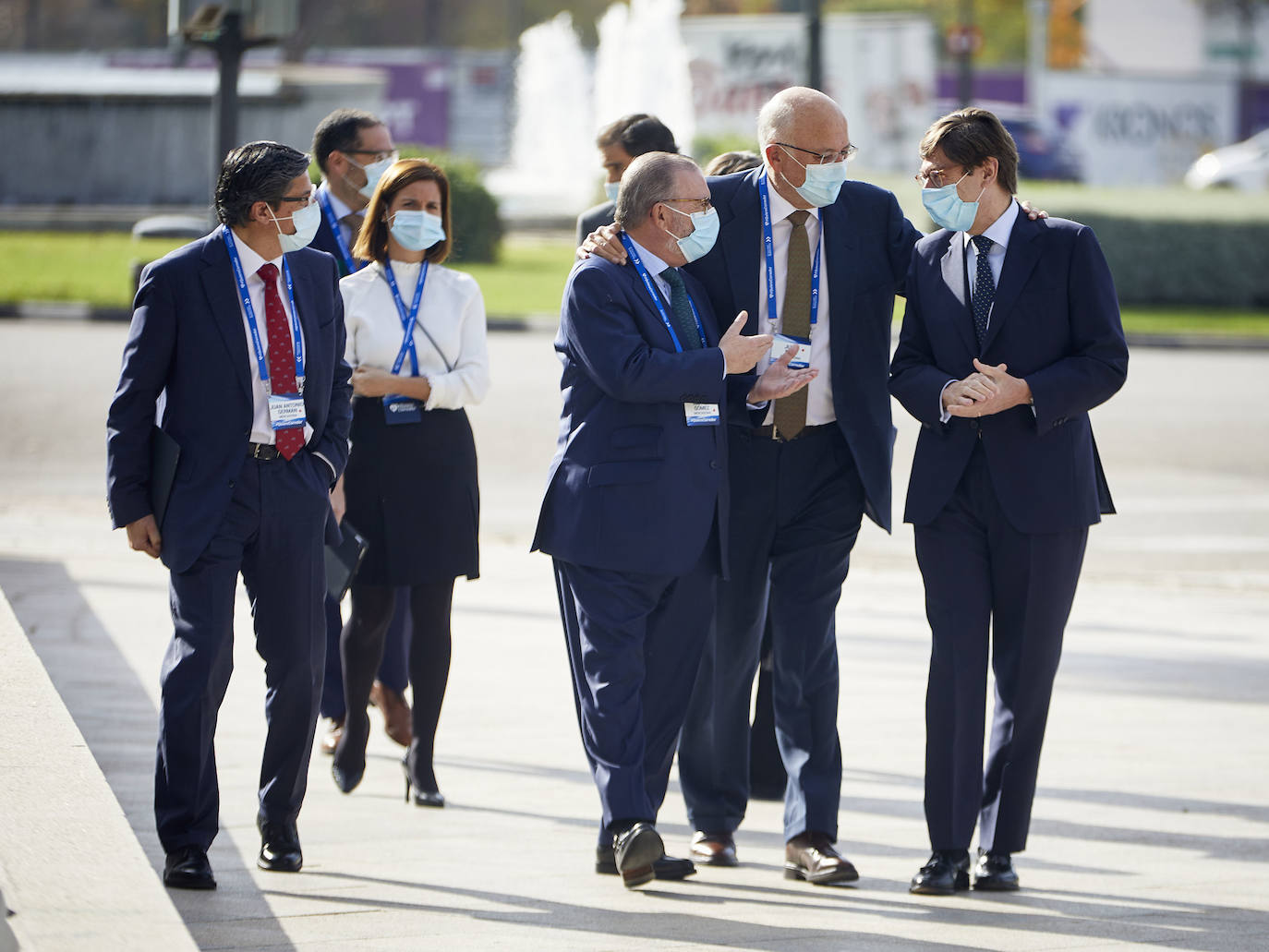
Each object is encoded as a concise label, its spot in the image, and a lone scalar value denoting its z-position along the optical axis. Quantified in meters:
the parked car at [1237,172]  83.81
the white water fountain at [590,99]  85.69
